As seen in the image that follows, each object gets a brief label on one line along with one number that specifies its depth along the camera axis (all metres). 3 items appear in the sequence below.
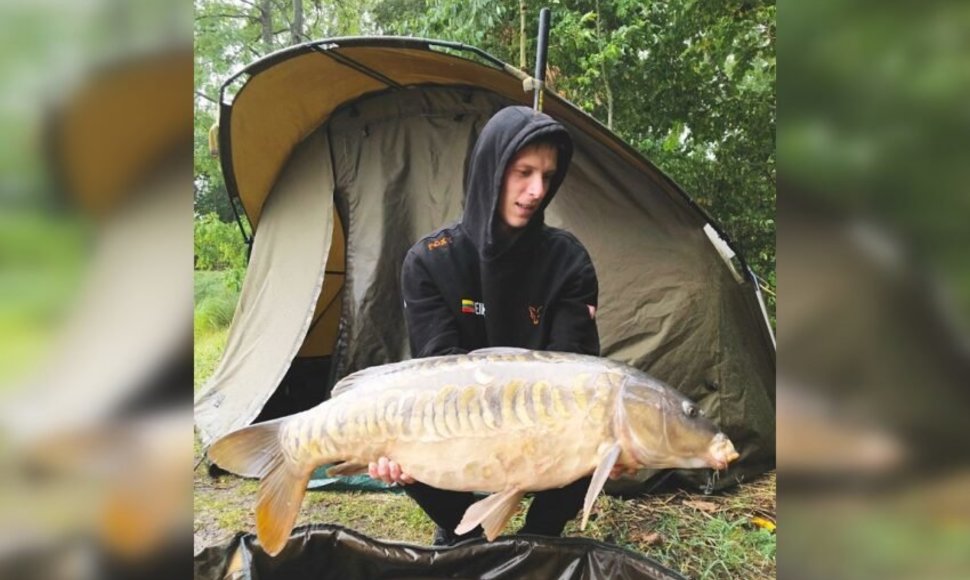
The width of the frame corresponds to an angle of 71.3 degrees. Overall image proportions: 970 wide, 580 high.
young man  1.49
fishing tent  2.22
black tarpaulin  1.31
